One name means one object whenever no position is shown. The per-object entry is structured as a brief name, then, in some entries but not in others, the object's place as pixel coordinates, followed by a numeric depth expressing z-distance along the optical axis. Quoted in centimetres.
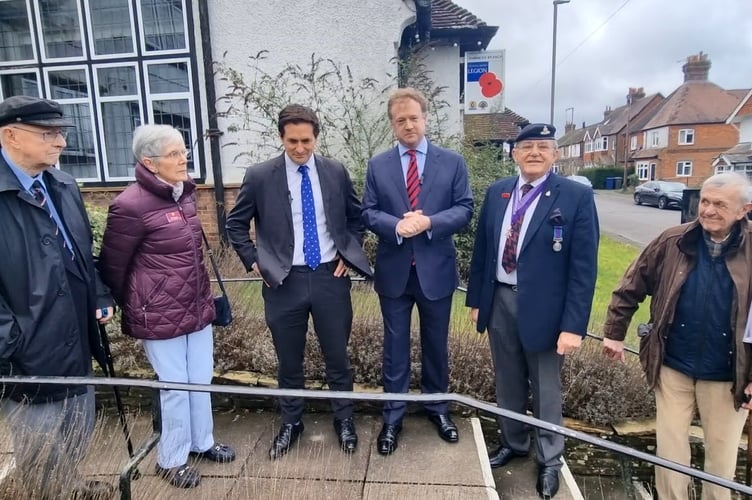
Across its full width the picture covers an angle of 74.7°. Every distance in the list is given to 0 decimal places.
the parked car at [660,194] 2725
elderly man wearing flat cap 205
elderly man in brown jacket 256
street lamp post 1715
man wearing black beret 261
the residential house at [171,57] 819
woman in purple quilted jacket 245
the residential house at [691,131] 4597
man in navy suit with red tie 280
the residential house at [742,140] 3294
